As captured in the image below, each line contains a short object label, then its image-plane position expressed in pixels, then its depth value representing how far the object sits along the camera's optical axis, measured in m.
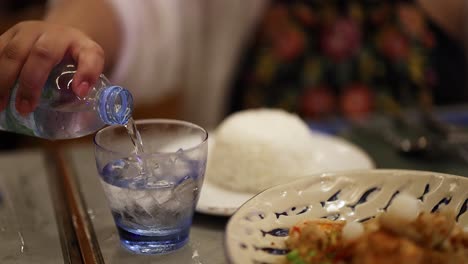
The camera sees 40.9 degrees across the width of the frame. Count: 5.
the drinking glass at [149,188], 0.82
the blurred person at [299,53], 1.80
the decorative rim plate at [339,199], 0.74
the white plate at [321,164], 0.97
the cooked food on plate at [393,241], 0.60
